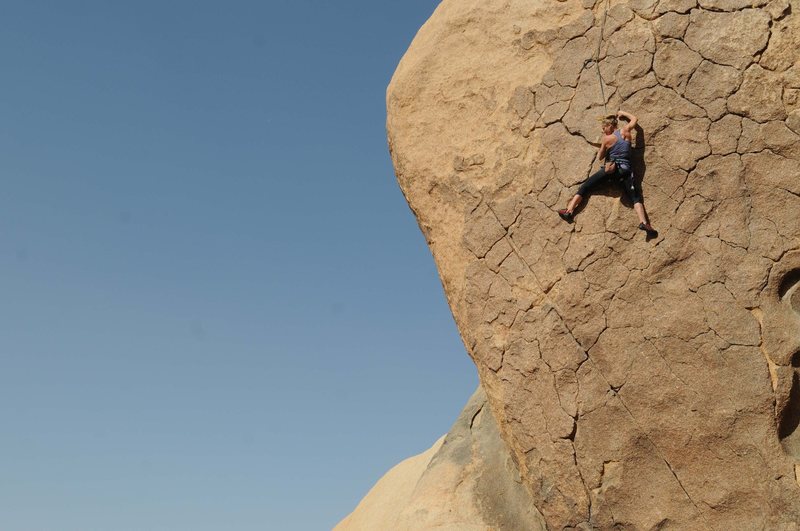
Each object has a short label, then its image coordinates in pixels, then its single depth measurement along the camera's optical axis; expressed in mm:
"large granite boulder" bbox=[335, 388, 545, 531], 7828
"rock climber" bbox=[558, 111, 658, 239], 6258
